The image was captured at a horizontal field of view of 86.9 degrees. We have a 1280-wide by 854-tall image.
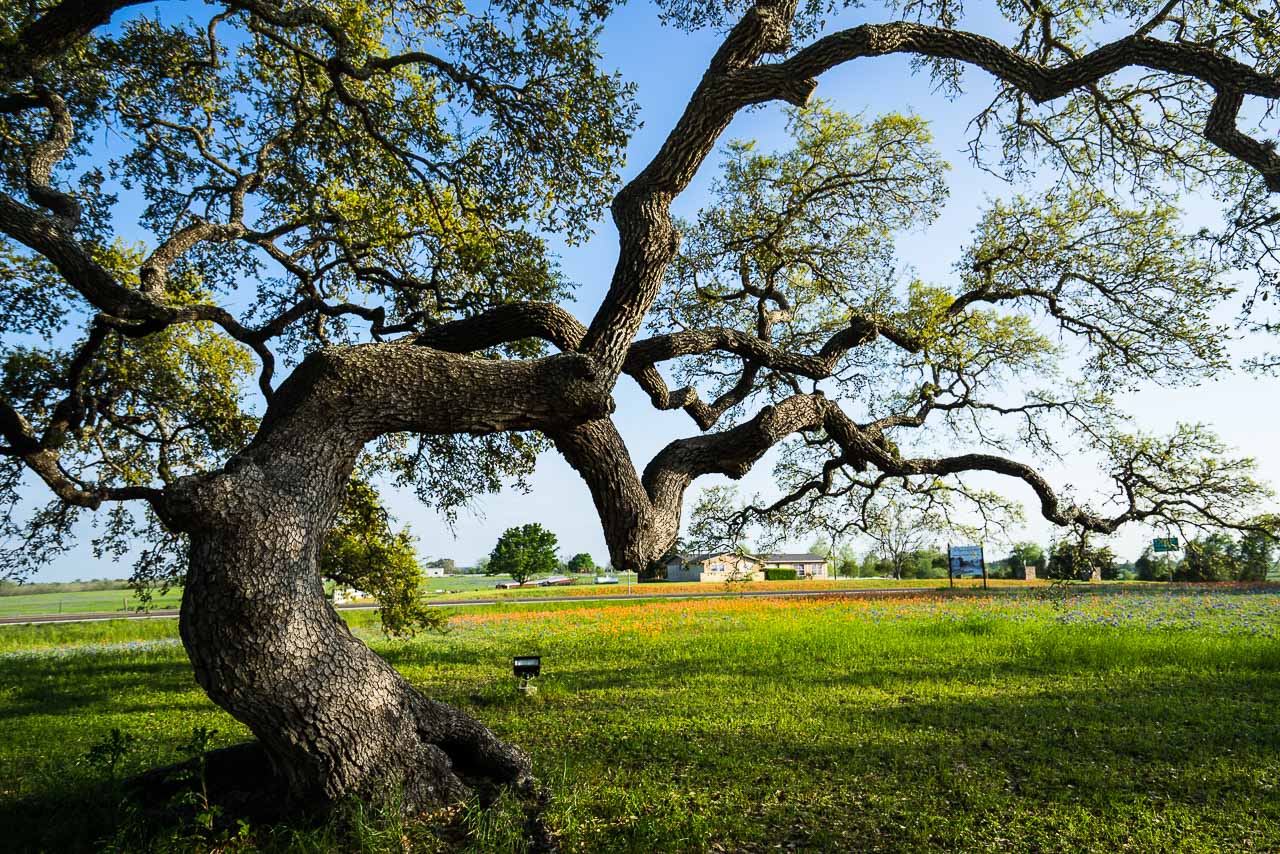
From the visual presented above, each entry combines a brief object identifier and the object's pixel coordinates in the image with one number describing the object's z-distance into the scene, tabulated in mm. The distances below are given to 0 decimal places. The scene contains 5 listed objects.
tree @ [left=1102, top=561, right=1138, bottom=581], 42081
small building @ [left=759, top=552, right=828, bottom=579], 69112
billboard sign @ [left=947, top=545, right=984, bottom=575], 42269
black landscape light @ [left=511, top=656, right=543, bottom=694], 9539
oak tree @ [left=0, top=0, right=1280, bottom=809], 4582
